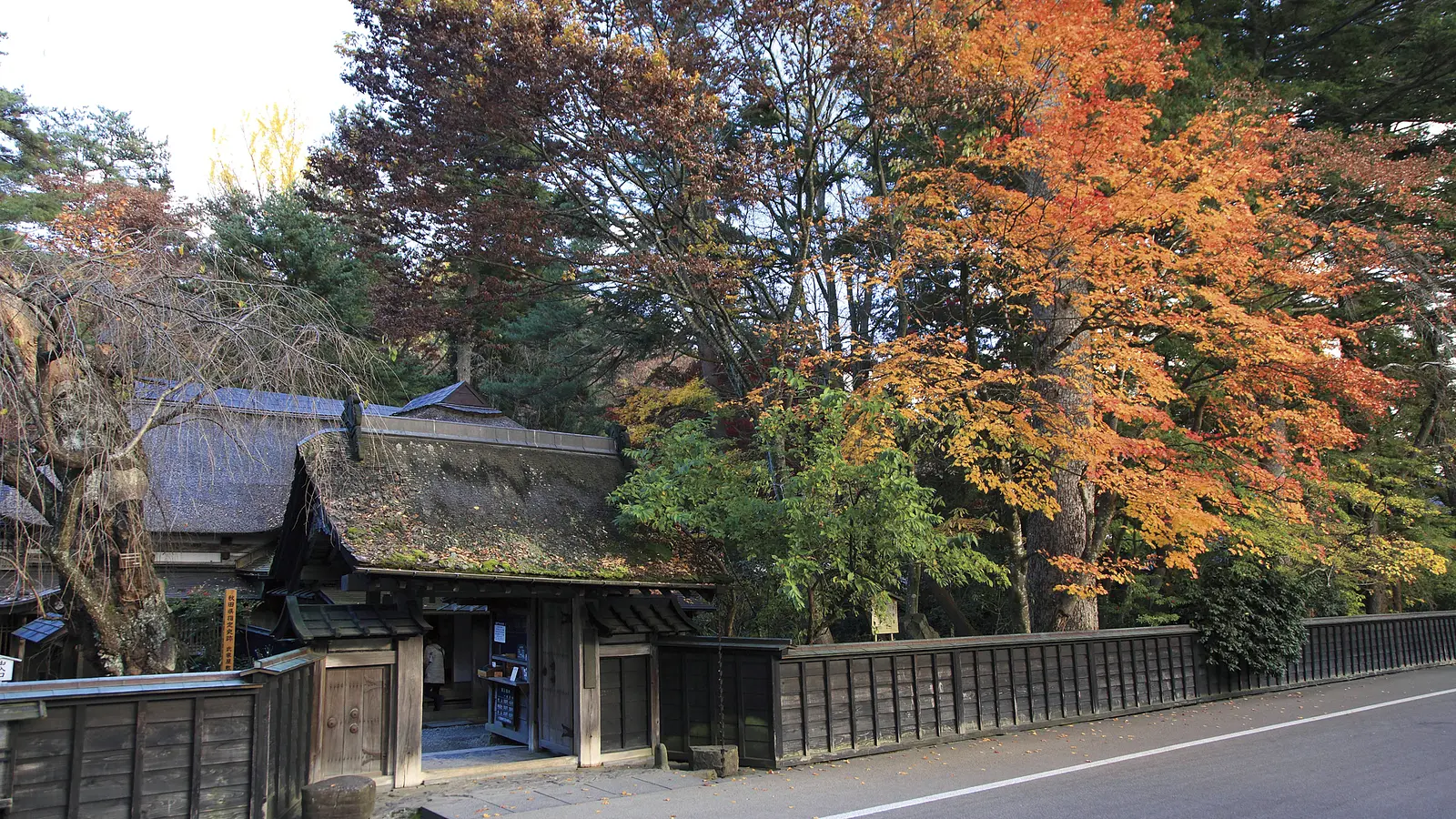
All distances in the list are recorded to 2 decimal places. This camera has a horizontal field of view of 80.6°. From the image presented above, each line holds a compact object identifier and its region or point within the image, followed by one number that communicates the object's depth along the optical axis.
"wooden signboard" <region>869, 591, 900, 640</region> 11.80
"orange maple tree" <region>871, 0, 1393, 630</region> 13.72
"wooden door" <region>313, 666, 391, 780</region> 10.08
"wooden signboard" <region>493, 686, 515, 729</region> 14.07
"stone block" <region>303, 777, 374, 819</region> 8.25
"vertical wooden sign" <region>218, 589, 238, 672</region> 10.14
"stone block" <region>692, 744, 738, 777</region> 10.49
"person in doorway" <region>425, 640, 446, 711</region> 18.12
